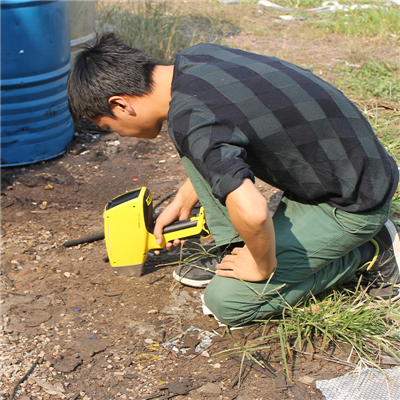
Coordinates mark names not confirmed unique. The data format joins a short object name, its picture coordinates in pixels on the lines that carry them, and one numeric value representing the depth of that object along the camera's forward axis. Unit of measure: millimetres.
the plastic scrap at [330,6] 6902
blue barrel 2912
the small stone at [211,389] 1640
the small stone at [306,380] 1668
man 1510
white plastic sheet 1585
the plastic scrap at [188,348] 1845
